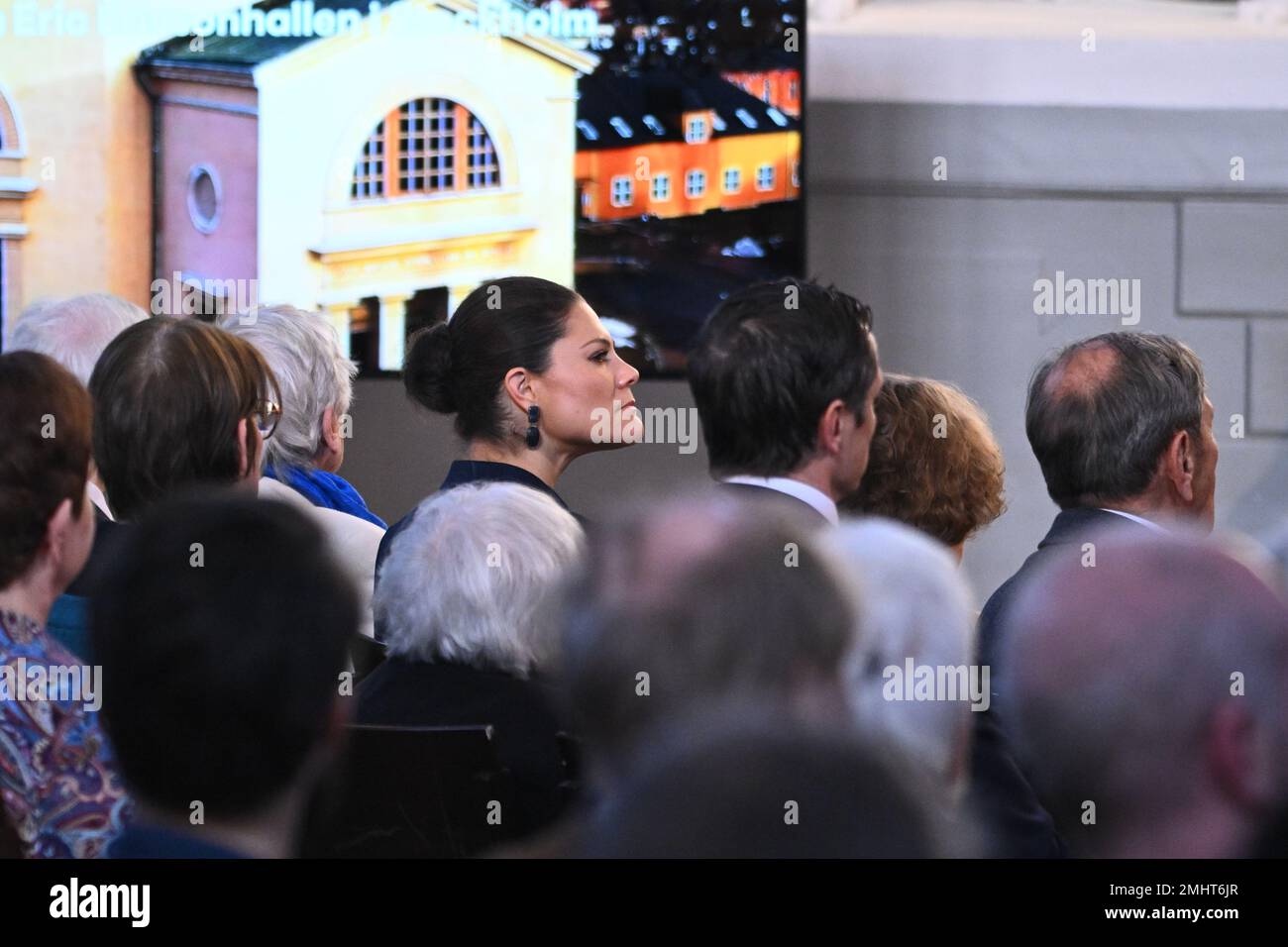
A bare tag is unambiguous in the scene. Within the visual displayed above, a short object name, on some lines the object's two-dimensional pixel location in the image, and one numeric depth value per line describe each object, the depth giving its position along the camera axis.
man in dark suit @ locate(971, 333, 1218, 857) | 4.70
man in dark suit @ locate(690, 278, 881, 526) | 4.47
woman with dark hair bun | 5.01
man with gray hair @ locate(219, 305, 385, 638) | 5.11
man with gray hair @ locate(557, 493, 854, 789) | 3.64
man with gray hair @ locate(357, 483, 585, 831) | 4.44
